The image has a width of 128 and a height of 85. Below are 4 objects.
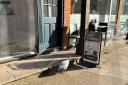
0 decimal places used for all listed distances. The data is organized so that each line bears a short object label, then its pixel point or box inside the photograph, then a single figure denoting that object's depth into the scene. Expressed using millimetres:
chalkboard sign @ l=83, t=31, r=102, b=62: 5002
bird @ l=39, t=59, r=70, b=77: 4631
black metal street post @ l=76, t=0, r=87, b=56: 5455
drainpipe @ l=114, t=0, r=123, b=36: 9456
